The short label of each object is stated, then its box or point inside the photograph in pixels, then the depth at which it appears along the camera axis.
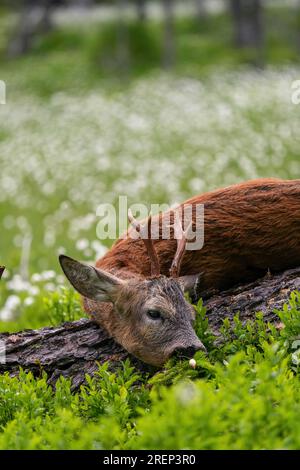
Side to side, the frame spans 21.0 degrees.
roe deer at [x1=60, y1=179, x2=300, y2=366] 5.75
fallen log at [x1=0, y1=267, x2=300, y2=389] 5.84
